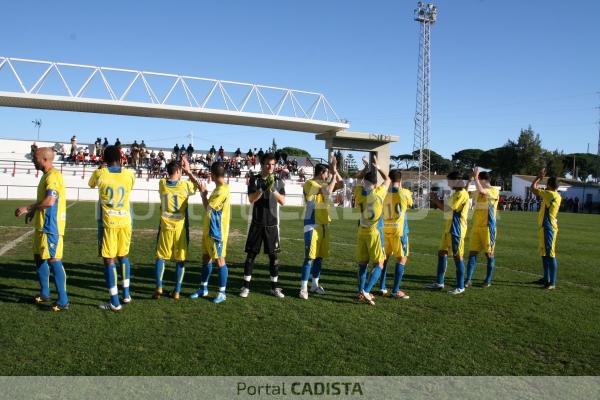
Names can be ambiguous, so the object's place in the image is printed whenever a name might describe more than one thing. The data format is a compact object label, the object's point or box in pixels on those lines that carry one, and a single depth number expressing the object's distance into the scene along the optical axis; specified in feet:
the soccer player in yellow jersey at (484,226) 27.43
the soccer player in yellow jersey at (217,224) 21.70
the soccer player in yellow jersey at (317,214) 23.26
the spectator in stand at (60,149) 121.80
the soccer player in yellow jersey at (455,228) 25.52
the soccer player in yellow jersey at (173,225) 22.02
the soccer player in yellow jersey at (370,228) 22.26
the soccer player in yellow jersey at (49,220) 19.13
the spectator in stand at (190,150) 135.78
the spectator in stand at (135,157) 121.58
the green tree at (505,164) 253.03
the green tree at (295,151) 379.37
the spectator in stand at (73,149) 119.36
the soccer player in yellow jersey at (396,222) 24.12
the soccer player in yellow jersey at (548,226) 27.61
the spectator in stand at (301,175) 137.06
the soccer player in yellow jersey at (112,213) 19.76
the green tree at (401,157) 306.45
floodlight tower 131.44
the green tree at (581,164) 333.83
